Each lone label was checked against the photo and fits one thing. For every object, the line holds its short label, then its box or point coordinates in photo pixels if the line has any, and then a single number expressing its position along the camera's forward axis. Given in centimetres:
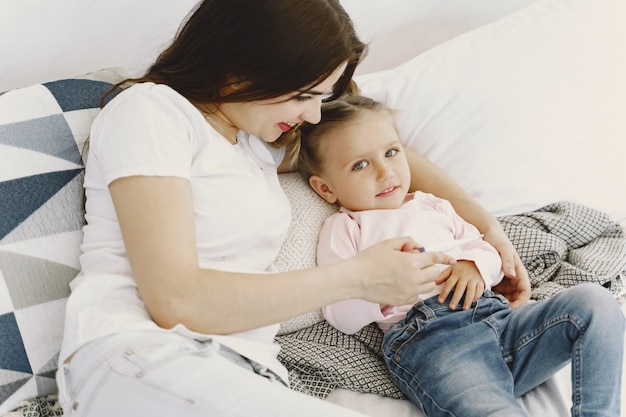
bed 121
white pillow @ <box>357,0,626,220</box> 169
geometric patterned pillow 118
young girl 118
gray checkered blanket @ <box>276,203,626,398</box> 130
